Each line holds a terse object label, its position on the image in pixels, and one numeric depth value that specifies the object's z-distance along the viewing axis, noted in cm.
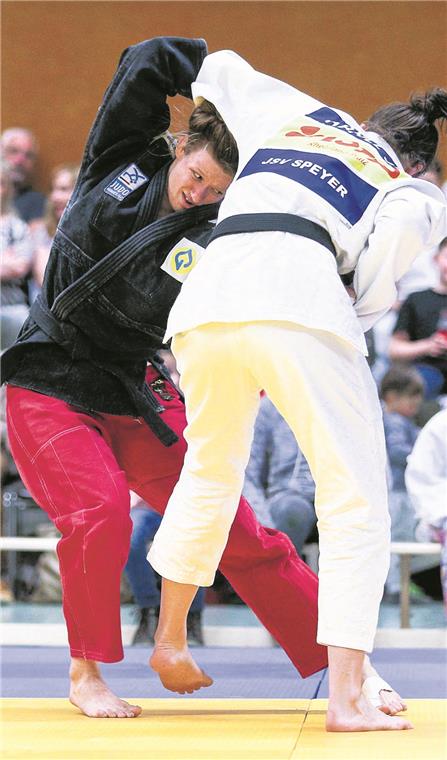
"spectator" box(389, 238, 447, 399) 1109
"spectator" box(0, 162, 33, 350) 1141
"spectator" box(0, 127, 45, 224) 1292
